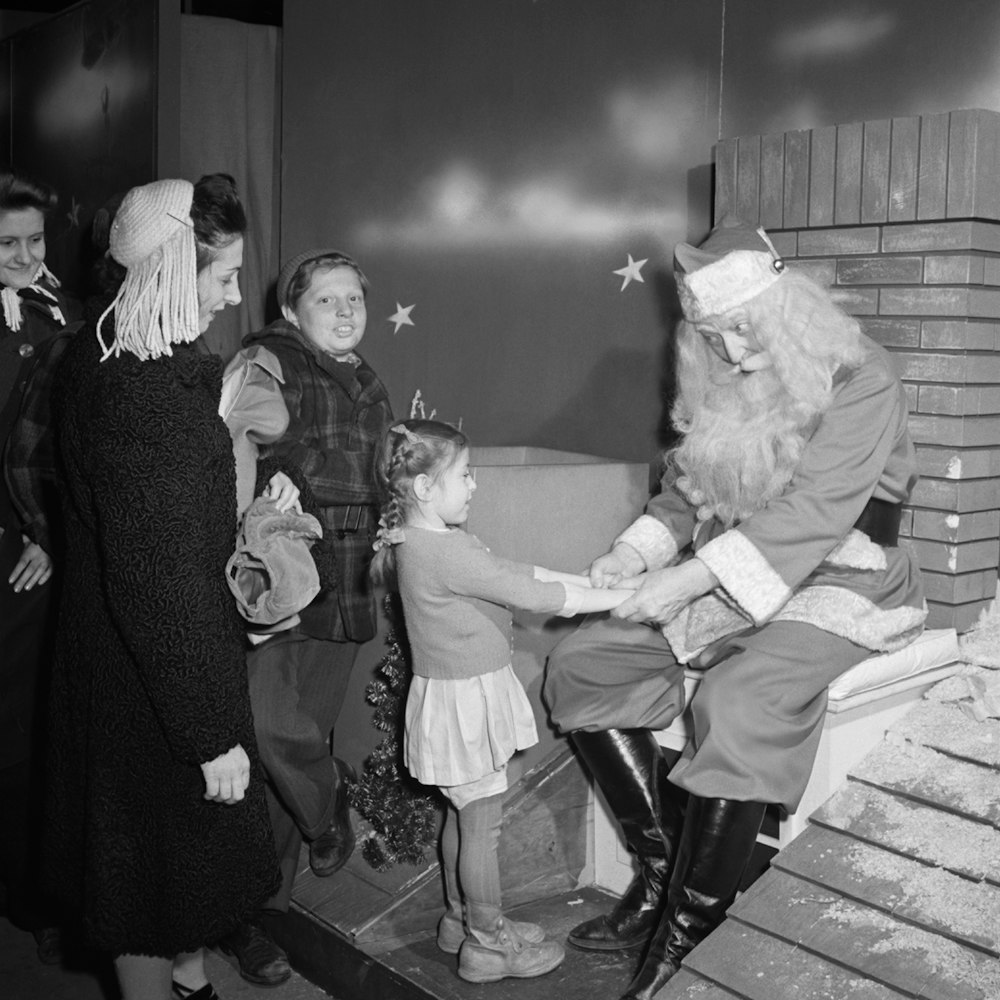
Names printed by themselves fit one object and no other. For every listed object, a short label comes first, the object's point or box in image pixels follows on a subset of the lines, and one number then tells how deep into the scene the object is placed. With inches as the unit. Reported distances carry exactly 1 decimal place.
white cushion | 118.6
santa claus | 113.0
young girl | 116.6
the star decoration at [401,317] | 201.2
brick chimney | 129.5
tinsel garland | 138.3
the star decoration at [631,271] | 168.9
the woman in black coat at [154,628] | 91.1
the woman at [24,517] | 147.1
